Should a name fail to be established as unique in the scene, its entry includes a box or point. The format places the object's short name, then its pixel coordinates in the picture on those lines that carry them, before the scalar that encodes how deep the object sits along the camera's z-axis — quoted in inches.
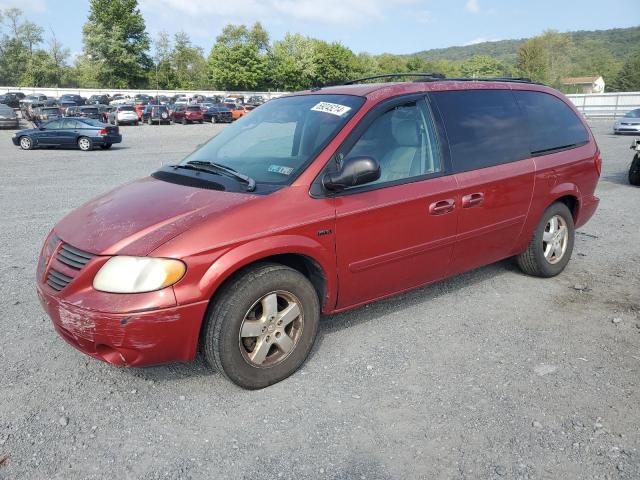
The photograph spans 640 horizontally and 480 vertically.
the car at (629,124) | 927.7
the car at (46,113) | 1328.5
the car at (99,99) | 2082.9
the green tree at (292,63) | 3538.4
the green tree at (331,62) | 3720.0
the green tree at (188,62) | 4010.8
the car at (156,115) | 1563.7
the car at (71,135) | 812.6
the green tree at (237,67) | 3390.7
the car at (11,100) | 1920.5
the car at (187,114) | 1578.5
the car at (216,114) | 1621.6
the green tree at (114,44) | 3171.8
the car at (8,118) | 1187.9
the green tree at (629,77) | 3281.7
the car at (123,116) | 1419.8
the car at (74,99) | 1929.1
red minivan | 111.3
